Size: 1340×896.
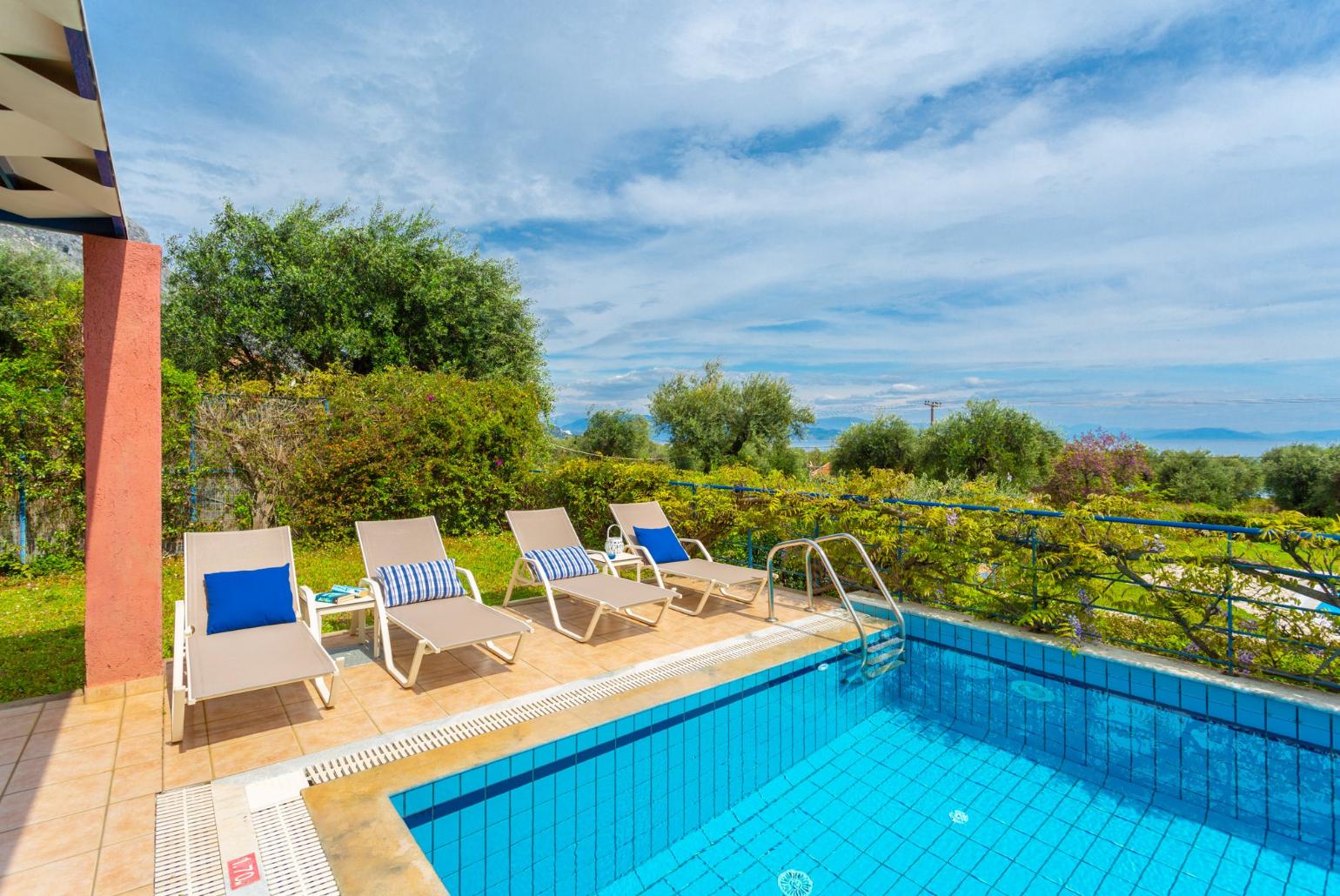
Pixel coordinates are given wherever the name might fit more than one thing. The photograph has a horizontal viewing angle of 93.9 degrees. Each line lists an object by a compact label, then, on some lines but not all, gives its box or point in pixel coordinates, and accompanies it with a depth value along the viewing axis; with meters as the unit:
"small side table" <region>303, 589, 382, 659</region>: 4.40
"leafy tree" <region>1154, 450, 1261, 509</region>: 29.72
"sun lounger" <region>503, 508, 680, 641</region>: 5.25
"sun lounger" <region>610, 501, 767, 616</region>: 6.01
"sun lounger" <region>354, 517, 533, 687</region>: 4.25
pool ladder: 5.10
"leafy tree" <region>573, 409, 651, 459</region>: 29.36
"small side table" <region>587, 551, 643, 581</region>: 6.30
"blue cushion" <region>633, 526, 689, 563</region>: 6.73
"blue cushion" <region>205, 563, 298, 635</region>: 4.13
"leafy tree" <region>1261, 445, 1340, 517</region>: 27.45
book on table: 4.78
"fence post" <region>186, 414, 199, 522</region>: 8.60
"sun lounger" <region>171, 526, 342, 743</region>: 3.32
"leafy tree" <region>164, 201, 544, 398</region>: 16.08
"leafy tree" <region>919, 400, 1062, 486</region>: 24.69
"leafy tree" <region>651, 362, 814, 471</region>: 26.81
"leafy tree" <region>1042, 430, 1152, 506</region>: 21.97
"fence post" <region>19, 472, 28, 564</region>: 7.61
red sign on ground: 2.30
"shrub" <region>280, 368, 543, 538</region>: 9.45
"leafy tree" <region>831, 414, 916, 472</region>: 27.81
